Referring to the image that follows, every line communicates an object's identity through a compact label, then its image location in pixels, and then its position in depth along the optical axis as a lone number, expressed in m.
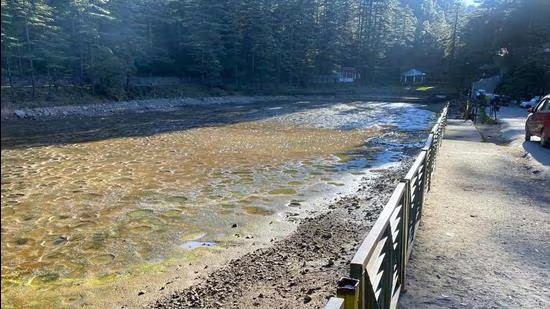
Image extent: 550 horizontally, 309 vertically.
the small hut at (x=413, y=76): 76.00
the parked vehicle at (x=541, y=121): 14.87
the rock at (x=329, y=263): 6.19
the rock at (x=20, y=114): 28.77
